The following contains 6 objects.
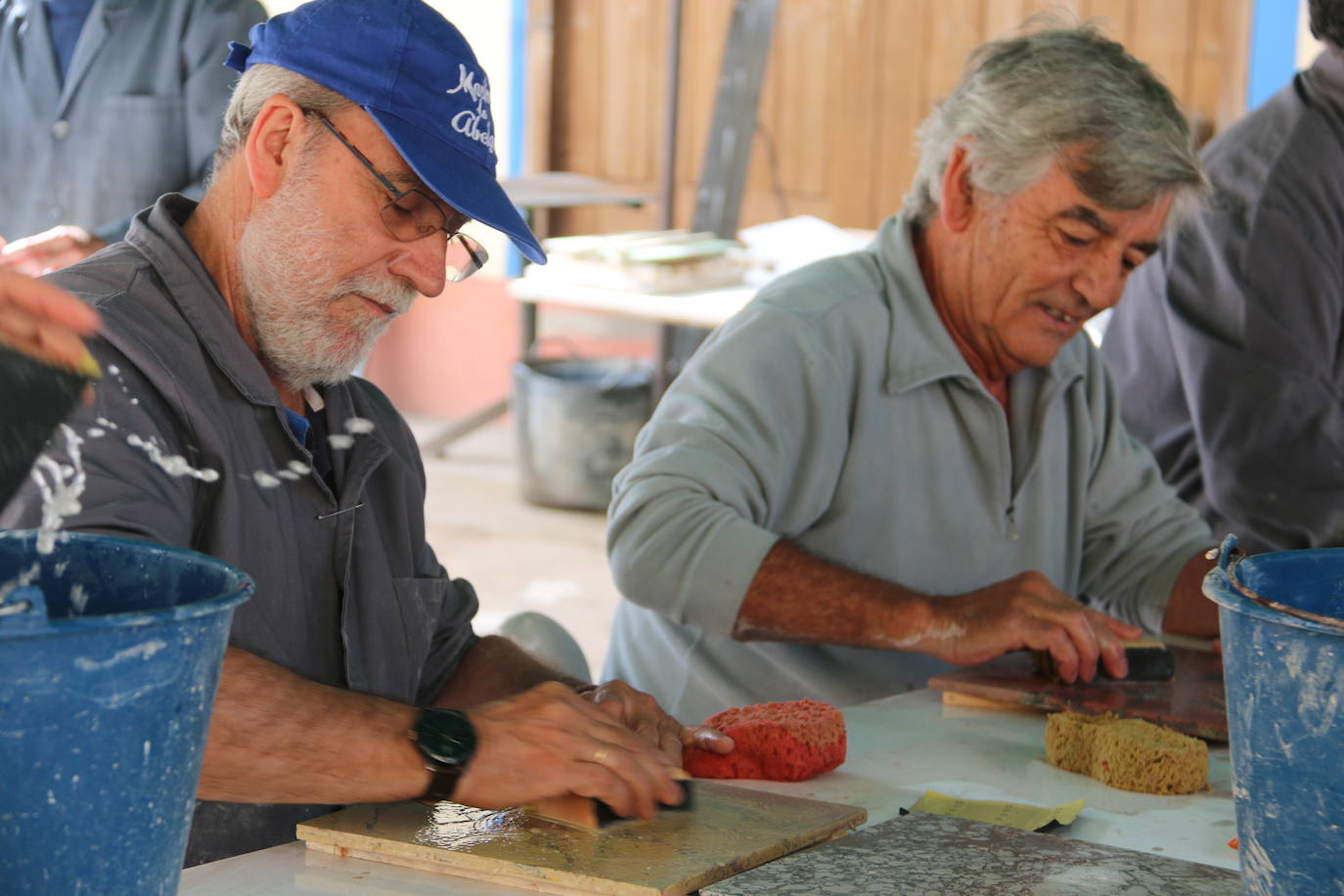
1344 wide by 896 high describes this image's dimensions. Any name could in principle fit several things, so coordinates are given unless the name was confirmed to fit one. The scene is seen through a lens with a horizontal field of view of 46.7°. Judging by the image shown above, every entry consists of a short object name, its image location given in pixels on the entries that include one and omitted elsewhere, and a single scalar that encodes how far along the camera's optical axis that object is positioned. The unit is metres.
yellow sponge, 1.72
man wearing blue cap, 1.47
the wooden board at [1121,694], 1.92
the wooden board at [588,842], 1.33
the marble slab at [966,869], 1.33
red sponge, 1.69
